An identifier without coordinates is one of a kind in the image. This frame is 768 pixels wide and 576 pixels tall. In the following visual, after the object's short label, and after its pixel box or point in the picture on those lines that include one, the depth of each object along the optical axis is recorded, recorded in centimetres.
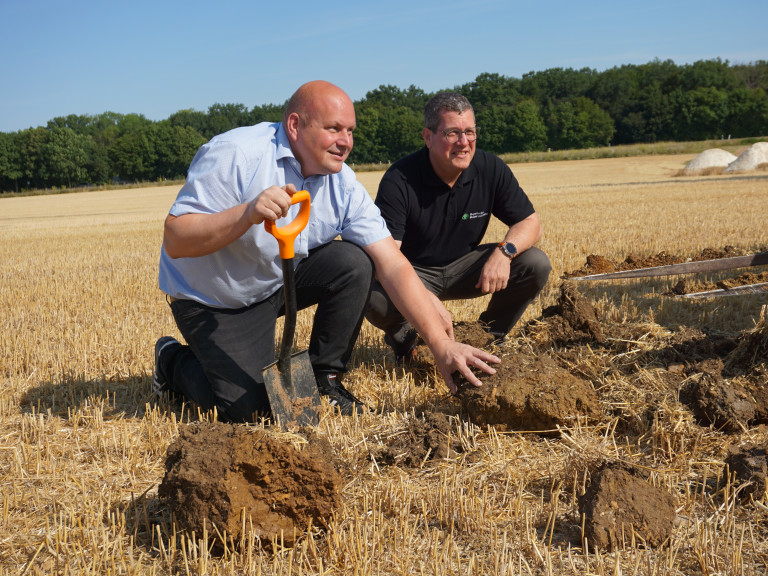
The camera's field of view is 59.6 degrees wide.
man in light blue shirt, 353
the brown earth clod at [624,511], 250
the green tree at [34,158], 6869
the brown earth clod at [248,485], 255
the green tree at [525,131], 7981
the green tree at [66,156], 6844
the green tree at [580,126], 7938
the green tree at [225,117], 8562
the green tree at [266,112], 7900
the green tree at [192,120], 9106
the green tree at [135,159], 7281
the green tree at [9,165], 6762
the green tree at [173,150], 7425
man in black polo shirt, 483
